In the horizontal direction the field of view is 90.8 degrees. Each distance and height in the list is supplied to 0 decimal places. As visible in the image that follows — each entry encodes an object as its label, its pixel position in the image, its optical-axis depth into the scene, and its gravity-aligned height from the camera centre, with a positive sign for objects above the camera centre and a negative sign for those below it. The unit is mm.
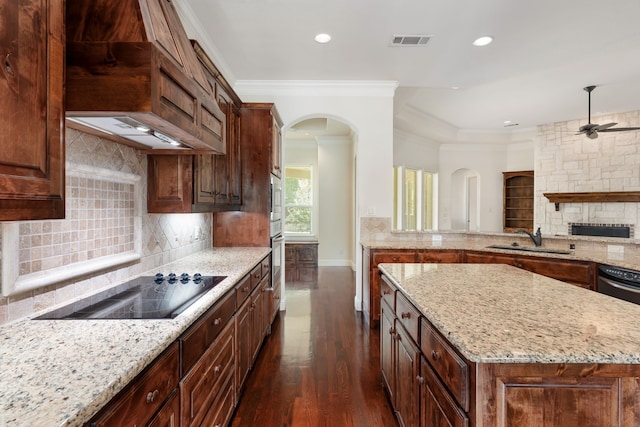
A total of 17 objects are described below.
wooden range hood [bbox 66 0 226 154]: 1173 +550
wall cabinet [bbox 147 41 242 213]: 2143 +238
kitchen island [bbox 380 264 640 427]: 958 -477
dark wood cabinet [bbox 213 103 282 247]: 3365 +277
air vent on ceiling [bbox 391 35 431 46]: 2977 +1650
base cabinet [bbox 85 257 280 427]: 932 -663
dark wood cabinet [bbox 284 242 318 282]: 6445 -933
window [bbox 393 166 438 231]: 6914 +304
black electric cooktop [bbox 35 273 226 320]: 1316 -424
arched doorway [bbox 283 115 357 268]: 7184 +272
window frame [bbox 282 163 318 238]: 7371 +161
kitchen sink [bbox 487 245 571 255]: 3319 -415
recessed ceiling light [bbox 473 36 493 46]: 3010 +1658
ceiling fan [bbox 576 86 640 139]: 4462 +1204
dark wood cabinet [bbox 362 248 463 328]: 3594 -550
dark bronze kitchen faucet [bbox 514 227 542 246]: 3619 -303
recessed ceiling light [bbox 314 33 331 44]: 2939 +1647
